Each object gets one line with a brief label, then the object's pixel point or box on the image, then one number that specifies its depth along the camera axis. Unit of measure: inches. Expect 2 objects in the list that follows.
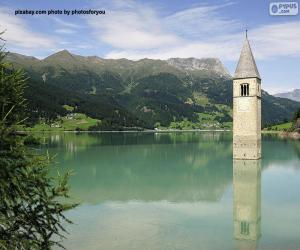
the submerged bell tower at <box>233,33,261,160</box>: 2630.4
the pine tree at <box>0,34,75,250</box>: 420.5
